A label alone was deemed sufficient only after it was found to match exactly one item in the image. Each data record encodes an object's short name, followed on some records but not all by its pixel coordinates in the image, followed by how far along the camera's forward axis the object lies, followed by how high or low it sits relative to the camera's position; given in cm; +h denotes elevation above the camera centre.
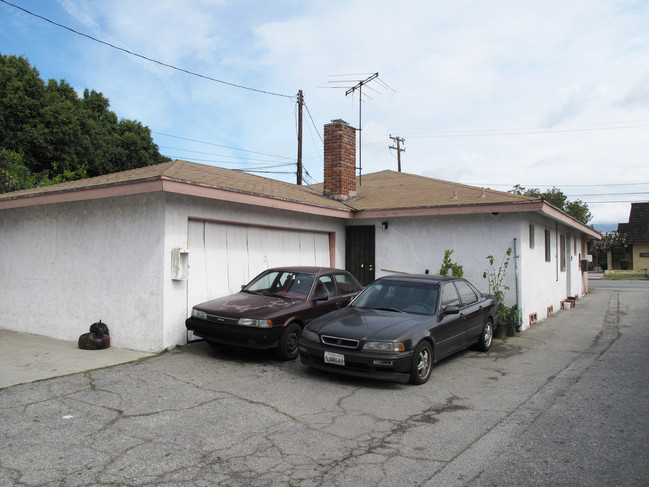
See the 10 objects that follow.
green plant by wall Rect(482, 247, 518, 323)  1049 -54
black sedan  600 -99
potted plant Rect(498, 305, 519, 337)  1020 -133
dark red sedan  715 -80
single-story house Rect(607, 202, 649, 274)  3925 +196
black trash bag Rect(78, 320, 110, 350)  820 -138
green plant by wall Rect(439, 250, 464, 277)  1091 -19
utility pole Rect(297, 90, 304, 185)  2228 +620
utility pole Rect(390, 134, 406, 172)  3631 +867
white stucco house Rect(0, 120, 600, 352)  811 +46
